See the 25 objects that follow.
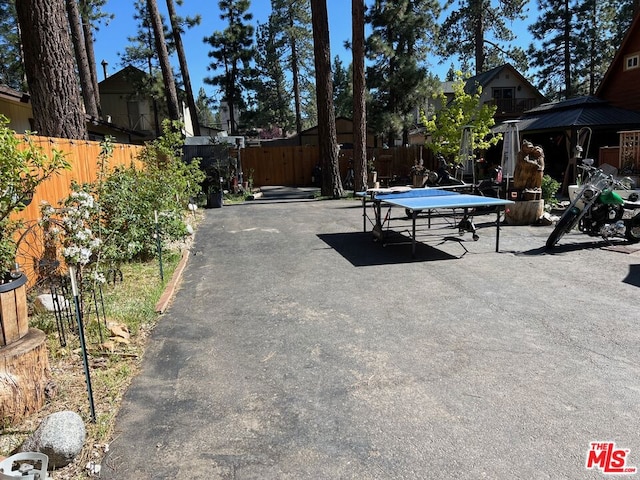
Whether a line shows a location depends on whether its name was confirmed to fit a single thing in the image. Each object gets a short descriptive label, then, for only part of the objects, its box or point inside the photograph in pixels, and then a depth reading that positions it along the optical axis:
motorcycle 7.71
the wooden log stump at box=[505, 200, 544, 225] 10.20
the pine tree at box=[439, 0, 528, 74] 31.44
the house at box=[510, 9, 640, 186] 16.20
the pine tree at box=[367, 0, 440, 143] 24.55
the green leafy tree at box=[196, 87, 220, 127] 34.59
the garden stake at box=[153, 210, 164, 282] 6.25
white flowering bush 3.97
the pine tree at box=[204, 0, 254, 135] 30.52
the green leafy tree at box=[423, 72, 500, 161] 17.28
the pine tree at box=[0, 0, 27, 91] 26.14
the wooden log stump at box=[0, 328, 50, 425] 2.89
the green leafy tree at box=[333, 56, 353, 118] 36.03
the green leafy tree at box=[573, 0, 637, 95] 32.12
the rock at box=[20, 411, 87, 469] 2.52
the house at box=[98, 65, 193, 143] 31.14
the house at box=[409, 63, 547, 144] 31.11
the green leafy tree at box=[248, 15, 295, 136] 39.91
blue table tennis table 7.25
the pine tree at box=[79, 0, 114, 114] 23.11
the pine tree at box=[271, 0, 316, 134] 38.41
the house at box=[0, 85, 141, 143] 9.97
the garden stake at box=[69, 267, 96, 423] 2.92
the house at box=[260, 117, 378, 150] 35.34
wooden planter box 3.06
